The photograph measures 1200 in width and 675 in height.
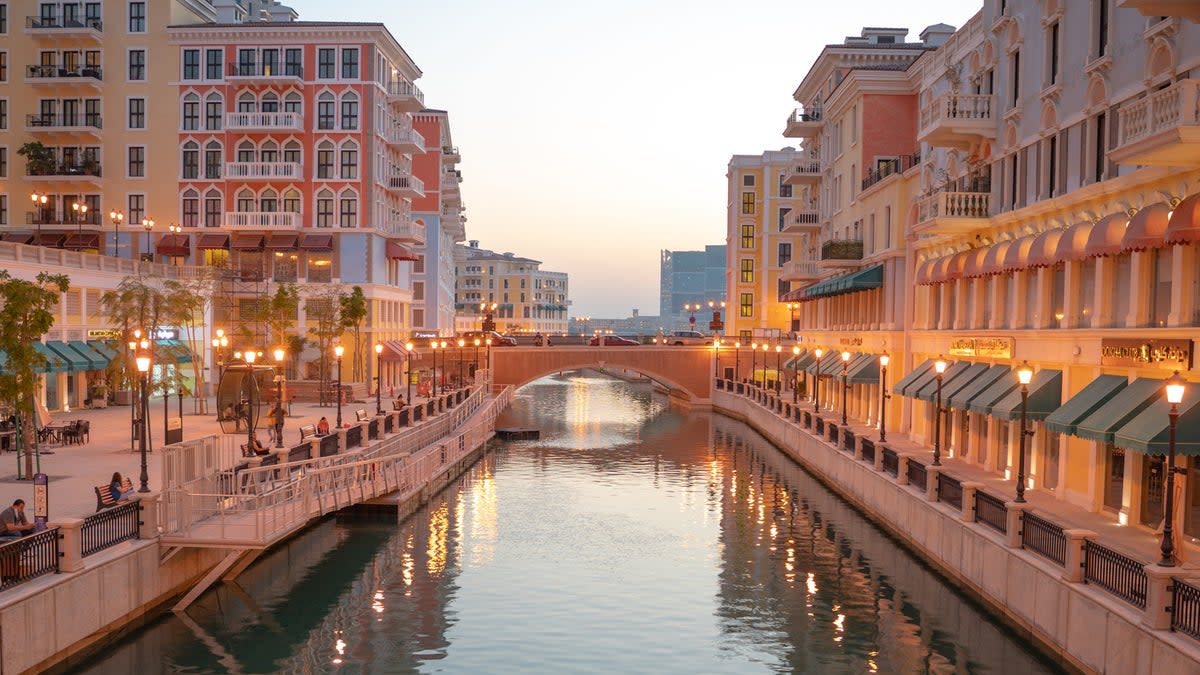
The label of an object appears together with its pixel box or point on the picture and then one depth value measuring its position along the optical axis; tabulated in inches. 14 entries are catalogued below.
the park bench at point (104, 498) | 866.8
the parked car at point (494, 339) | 3068.4
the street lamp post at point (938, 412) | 1139.9
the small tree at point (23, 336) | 1030.4
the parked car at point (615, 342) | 3139.8
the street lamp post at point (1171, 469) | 650.5
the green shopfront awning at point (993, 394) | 1192.2
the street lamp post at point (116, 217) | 2294.0
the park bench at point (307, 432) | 1404.5
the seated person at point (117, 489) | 893.2
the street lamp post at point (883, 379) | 1403.8
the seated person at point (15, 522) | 745.6
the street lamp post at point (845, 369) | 1700.2
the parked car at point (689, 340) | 3219.2
